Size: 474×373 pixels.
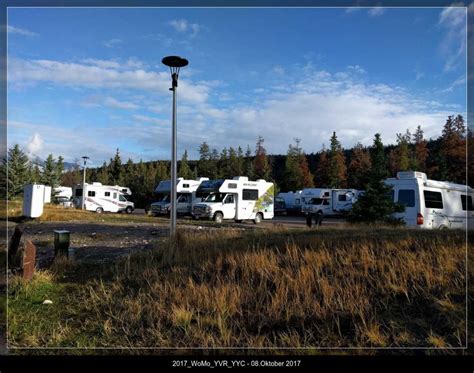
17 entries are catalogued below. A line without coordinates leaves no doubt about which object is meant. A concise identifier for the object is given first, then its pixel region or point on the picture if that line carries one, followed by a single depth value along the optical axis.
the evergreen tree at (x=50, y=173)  52.28
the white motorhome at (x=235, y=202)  22.50
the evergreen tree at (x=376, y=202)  12.66
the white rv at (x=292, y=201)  40.34
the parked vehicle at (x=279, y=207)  38.68
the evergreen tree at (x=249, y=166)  50.56
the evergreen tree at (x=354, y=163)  40.78
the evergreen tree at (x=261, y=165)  51.15
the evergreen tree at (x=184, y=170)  52.60
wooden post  5.54
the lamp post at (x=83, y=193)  33.72
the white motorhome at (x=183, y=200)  26.27
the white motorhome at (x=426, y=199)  13.30
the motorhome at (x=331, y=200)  34.97
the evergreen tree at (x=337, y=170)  45.78
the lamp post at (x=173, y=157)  8.94
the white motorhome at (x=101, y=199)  34.09
